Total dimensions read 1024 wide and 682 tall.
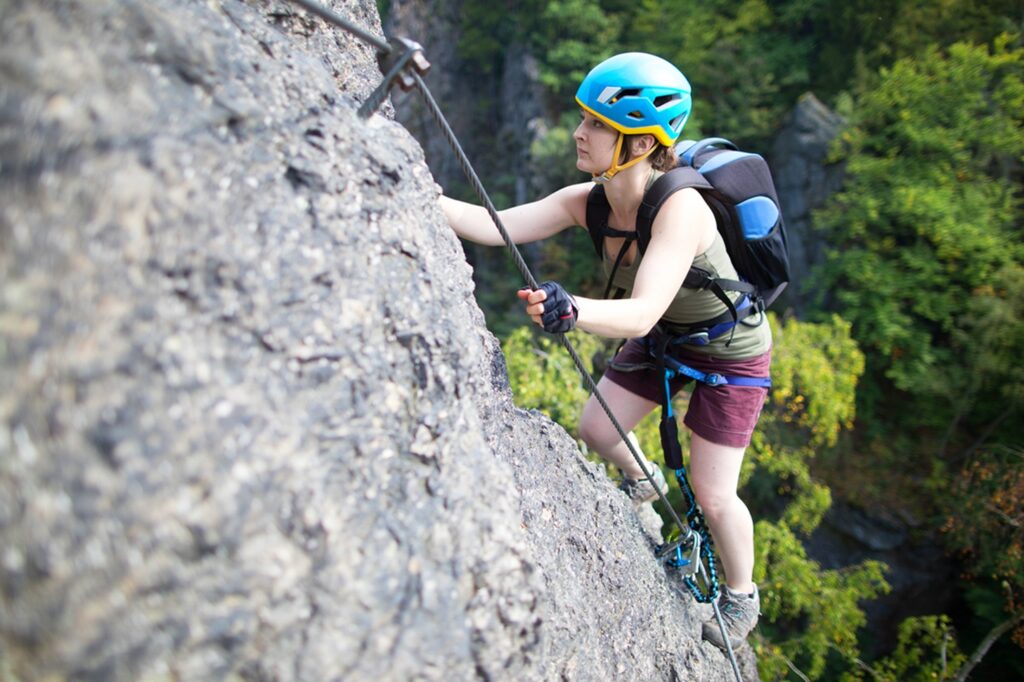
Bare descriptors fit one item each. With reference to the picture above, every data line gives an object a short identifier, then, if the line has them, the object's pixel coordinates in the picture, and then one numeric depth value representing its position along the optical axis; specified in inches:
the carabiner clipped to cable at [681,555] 124.2
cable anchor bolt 66.0
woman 86.2
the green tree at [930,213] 470.3
